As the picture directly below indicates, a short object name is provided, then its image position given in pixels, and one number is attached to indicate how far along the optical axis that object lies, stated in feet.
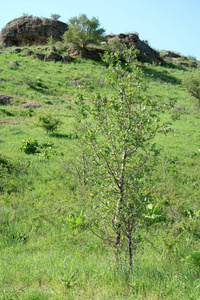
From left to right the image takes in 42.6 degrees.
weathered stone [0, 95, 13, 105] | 61.62
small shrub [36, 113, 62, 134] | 43.06
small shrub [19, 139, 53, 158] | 35.63
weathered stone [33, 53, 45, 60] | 101.19
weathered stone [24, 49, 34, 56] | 106.09
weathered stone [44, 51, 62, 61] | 102.70
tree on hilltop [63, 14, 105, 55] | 119.55
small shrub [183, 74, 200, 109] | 69.36
